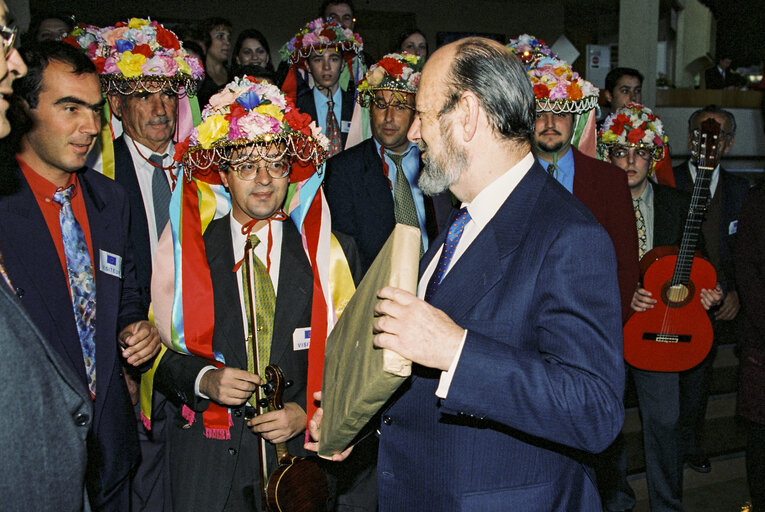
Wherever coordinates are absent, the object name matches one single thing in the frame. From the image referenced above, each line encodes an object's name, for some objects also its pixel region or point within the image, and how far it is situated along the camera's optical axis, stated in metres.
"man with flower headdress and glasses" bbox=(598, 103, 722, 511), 3.48
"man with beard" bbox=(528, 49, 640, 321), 3.18
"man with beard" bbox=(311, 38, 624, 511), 1.34
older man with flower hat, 3.17
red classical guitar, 3.39
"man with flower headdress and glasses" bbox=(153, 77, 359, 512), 2.35
